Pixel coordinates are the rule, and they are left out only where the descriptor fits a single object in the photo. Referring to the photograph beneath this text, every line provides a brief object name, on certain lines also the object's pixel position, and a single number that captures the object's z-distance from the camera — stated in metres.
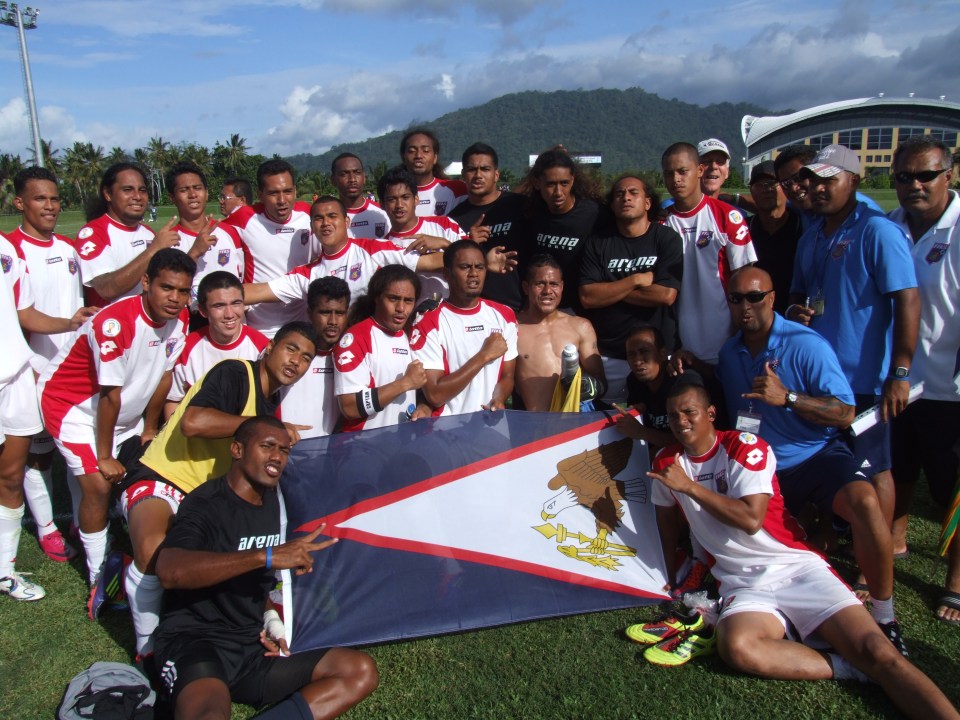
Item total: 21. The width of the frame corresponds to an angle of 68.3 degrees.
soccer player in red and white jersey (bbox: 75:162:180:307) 5.87
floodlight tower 33.00
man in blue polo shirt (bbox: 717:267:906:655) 4.17
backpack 3.33
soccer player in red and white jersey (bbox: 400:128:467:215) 7.03
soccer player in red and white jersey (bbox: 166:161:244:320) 6.26
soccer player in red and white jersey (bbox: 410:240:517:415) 4.94
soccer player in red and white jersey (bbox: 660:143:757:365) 5.48
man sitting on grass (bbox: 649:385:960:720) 3.64
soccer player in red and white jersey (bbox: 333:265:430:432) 4.72
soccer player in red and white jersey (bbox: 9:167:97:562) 5.46
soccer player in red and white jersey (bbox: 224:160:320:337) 6.38
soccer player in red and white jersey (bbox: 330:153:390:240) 6.72
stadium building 95.50
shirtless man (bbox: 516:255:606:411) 5.34
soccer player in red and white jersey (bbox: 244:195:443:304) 5.77
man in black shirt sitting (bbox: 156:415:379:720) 3.38
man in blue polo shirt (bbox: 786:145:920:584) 4.52
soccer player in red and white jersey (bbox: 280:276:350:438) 4.95
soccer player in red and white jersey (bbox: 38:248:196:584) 4.70
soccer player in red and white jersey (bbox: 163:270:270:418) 4.97
